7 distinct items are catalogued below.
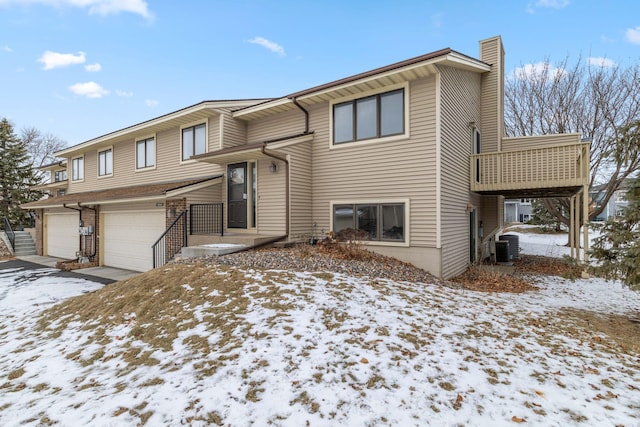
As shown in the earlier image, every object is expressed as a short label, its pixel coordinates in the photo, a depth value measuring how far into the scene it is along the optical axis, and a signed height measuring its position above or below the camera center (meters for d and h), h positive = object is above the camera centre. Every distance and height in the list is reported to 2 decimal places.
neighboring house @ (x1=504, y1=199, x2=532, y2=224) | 43.47 -0.07
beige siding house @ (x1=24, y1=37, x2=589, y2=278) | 8.55 +1.38
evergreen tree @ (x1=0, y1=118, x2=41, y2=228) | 23.92 +2.91
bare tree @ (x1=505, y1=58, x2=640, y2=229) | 15.59 +5.80
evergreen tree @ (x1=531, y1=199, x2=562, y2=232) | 27.69 -0.86
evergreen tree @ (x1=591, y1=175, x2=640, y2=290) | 5.36 -0.63
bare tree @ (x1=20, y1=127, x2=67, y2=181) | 34.88 +8.00
